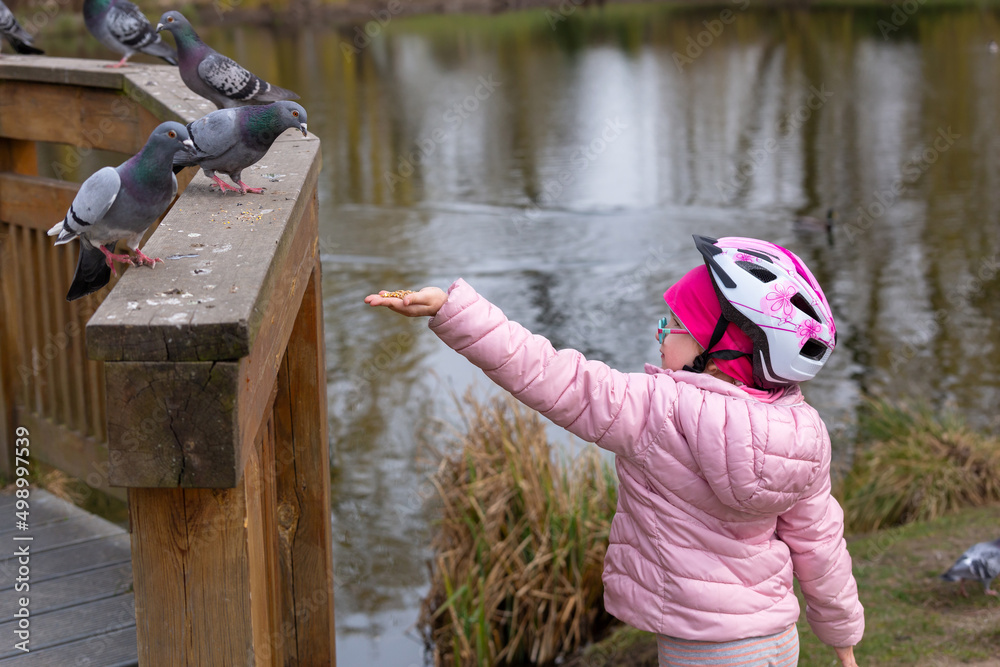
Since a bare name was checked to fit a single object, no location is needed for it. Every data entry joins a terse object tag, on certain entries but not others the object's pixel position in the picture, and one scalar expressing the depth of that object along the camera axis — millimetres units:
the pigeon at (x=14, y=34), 3965
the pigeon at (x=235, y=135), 2039
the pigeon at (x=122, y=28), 3834
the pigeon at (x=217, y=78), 2709
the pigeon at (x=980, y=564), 3320
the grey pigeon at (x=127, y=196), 1791
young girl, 1766
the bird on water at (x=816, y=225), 9453
